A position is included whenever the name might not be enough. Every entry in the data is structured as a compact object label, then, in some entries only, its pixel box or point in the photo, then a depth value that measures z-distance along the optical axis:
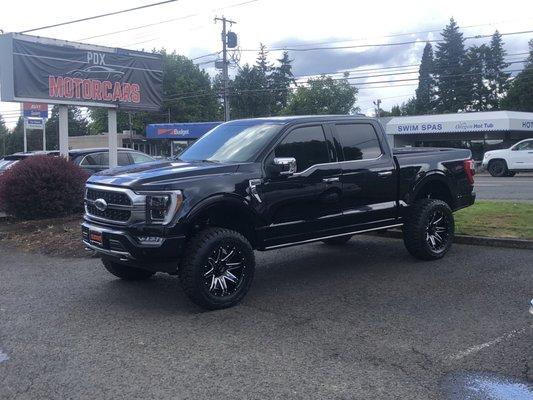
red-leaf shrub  11.88
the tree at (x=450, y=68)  79.31
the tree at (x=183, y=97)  71.88
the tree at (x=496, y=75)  77.25
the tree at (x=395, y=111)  91.75
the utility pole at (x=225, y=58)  39.39
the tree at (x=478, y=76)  77.94
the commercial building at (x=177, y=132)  48.96
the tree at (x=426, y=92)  83.56
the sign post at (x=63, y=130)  14.20
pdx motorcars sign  13.73
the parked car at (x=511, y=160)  25.97
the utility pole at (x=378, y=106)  94.94
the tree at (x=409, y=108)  88.25
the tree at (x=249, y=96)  69.31
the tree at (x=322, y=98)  78.88
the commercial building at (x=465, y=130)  40.69
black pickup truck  5.91
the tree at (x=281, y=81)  77.53
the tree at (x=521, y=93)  65.94
